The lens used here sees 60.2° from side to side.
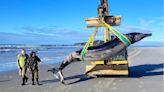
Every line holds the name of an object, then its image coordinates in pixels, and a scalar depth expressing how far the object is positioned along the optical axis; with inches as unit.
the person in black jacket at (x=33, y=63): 255.9
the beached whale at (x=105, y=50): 250.6
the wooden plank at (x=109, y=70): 277.0
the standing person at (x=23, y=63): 259.7
